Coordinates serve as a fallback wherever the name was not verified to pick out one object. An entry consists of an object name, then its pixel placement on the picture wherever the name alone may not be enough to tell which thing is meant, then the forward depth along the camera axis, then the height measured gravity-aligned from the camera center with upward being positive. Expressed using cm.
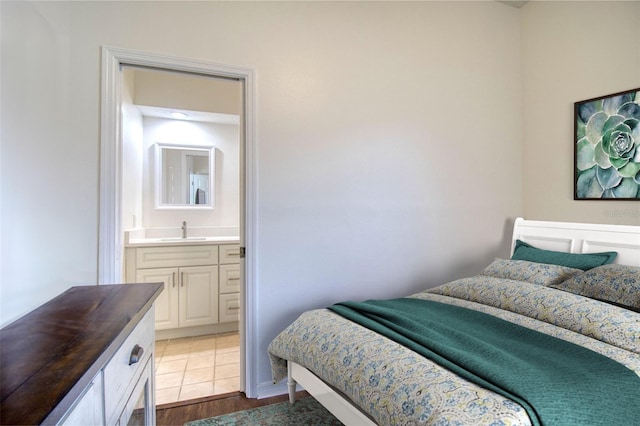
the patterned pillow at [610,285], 177 -36
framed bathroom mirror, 405 +45
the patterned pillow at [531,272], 212 -35
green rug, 207 -122
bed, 108 -53
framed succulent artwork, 252 +52
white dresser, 64 -32
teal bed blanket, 106 -53
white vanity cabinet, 335 -65
